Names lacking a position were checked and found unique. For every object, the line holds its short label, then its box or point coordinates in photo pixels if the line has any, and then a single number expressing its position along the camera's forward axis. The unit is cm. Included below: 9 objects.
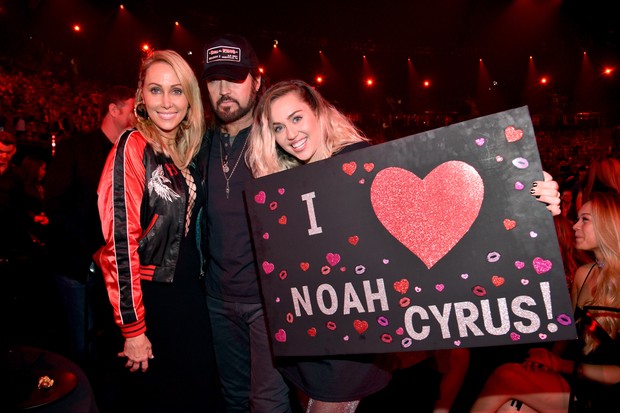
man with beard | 205
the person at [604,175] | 415
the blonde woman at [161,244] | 175
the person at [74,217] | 310
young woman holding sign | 168
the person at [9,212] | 369
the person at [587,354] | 181
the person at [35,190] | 528
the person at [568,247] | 309
